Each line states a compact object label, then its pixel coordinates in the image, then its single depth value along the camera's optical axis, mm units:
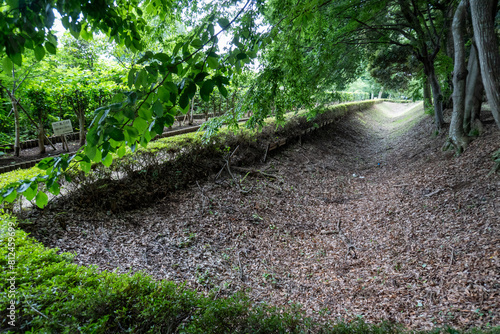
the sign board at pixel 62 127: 6461
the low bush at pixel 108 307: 1668
